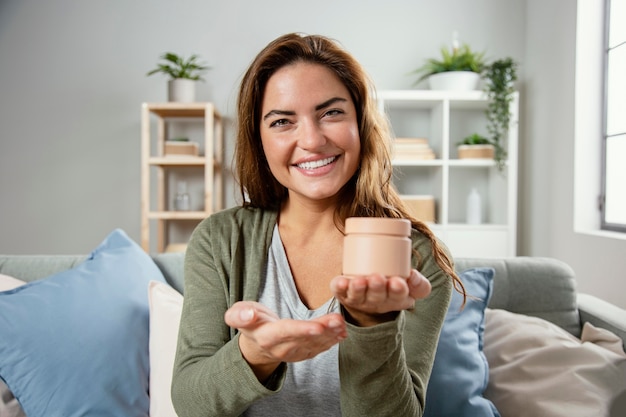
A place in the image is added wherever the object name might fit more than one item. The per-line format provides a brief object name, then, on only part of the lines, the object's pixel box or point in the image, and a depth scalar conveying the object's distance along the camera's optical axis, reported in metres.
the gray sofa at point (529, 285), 1.81
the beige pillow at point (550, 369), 1.37
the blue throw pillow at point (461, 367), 1.42
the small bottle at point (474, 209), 3.88
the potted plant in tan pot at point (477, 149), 3.79
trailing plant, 3.68
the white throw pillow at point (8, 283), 1.68
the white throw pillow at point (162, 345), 1.52
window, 2.93
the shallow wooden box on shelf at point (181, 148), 3.84
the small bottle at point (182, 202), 3.92
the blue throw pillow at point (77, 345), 1.46
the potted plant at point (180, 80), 3.79
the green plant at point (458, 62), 3.79
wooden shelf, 3.75
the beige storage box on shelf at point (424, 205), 3.83
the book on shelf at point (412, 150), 3.79
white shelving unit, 3.74
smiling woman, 0.95
